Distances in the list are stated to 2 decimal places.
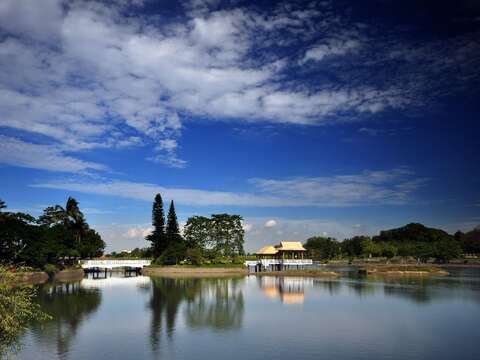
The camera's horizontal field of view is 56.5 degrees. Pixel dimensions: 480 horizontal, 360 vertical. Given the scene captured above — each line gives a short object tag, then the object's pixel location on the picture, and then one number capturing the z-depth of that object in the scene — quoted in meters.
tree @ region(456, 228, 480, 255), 130.40
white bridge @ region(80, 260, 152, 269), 82.12
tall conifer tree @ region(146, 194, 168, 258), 89.81
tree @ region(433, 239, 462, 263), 115.75
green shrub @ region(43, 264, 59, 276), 68.59
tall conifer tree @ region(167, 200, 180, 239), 91.83
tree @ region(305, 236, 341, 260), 143.88
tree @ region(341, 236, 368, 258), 140.75
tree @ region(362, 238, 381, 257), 125.44
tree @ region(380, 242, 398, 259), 119.54
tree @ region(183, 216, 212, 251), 87.87
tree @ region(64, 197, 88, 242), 85.81
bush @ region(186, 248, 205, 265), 80.69
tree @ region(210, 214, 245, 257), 87.94
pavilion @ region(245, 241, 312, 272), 88.56
